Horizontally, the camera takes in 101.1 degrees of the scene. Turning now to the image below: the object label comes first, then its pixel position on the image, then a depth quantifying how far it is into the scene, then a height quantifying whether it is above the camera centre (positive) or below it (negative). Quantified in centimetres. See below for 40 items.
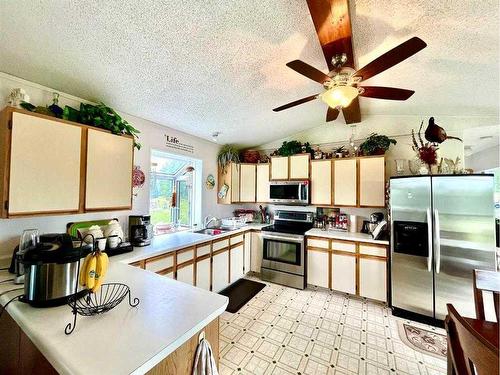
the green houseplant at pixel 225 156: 384 +69
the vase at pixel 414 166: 284 +41
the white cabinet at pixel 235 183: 387 +19
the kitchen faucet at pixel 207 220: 344 -47
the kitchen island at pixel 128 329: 72 -58
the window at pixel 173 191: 294 +2
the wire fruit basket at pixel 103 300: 98 -58
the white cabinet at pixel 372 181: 295 +19
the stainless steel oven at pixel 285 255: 315 -98
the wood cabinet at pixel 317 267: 305 -111
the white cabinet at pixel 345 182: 314 +18
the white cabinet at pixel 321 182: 334 +19
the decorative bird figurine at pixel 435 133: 244 +74
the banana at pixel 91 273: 102 -40
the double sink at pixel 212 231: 306 -59
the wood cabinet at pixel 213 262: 221 -90
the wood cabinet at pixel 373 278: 271 -113
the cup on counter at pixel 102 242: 183 -45
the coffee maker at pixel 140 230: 229 -43
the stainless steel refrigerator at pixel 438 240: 213 -50
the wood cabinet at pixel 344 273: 288 -112
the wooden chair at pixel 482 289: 135 -62
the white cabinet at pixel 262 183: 389 +19
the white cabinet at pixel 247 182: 397 +22
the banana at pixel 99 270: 104 -40
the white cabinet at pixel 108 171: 183 +20
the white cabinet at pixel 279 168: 369 +47
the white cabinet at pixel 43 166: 144 +20
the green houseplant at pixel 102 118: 188 +70
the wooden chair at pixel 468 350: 64 -54
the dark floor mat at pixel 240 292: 271 -147
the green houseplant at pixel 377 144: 297 +73
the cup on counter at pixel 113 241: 195 -47
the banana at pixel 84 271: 102 -39
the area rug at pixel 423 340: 195 -148
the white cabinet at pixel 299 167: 351 +47
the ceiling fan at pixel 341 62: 114 +88
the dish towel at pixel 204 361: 92 -77
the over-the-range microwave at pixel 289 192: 345 +3
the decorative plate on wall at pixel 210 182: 364 +20
